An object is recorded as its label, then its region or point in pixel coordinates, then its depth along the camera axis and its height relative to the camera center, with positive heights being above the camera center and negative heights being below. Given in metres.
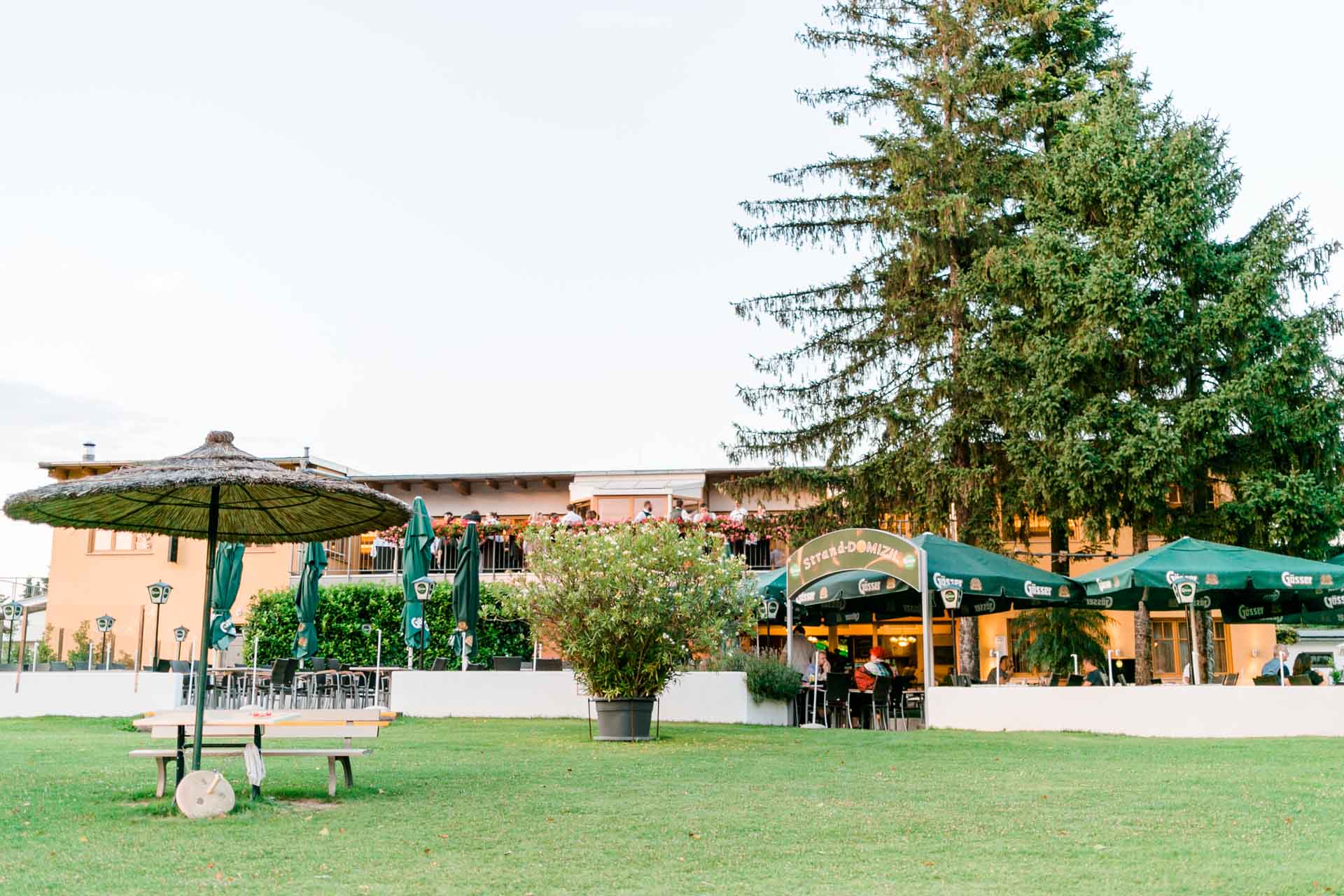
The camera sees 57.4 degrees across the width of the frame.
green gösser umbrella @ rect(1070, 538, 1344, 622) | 15.28 +0.91
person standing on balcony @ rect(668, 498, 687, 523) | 23.09 +2.47
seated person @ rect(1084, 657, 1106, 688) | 16.92 -0.45
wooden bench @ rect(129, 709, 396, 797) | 8.16 -0.62
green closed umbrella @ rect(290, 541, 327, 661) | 19.47 +0.58
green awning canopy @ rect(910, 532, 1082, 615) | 16.05 +0.91
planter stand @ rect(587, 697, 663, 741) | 13.66 -0.83
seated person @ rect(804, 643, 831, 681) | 18.64 -0.35
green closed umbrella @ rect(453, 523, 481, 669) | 18.62 +0.83
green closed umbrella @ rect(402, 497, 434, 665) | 19.06 +1.19
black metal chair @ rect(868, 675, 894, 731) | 16.92 -0.69
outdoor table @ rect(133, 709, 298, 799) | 8.16 -0.55
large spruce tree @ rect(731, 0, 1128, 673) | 22.69 +7.64
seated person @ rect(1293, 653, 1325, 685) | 17.03 -0.33
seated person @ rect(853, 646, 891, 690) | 18.02 -0.41
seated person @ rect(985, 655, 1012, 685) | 22.47 -0.56
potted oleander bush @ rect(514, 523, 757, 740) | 13.52 +0.37
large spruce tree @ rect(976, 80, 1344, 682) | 20.20 +4.93
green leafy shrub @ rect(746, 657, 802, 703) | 17.16 -0.52
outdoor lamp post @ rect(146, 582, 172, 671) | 19.97 +0.76
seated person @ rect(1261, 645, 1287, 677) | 17.80 -0.28
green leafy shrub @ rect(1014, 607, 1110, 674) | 24.42 +0.12
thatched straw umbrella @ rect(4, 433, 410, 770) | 7.95 +0.97
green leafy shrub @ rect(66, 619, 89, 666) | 22.19 -0.26
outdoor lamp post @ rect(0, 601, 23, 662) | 22.56 +0.41
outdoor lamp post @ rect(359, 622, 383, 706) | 19.09 -0.54
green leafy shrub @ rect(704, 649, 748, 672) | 17.80 -0.27
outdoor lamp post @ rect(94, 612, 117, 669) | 21.44 +0.26
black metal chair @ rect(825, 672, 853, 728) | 17.08 -0.63
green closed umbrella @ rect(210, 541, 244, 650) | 19.88 +0.88
